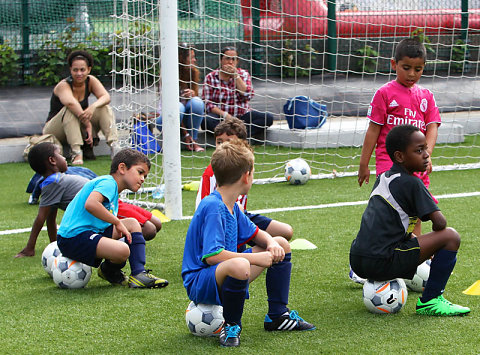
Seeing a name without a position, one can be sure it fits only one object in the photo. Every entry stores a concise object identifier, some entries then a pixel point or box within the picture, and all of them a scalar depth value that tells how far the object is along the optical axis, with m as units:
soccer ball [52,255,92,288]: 7.83
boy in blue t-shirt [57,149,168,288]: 7.65
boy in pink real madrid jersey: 8.08
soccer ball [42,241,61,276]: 8.11
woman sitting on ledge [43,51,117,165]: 15.91
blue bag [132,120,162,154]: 12.40
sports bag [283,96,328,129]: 17.82
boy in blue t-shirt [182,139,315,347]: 5.85
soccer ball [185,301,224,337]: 6.12
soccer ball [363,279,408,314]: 6.60
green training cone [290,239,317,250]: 9.31
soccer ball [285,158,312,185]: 14.13
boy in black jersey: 6.54
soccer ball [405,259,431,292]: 7.31
